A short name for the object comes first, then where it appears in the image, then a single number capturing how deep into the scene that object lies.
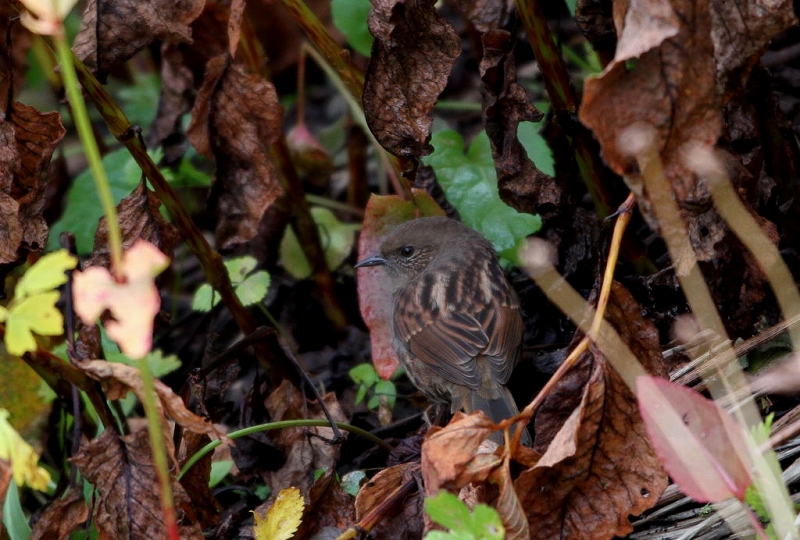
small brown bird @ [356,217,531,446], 8.12
